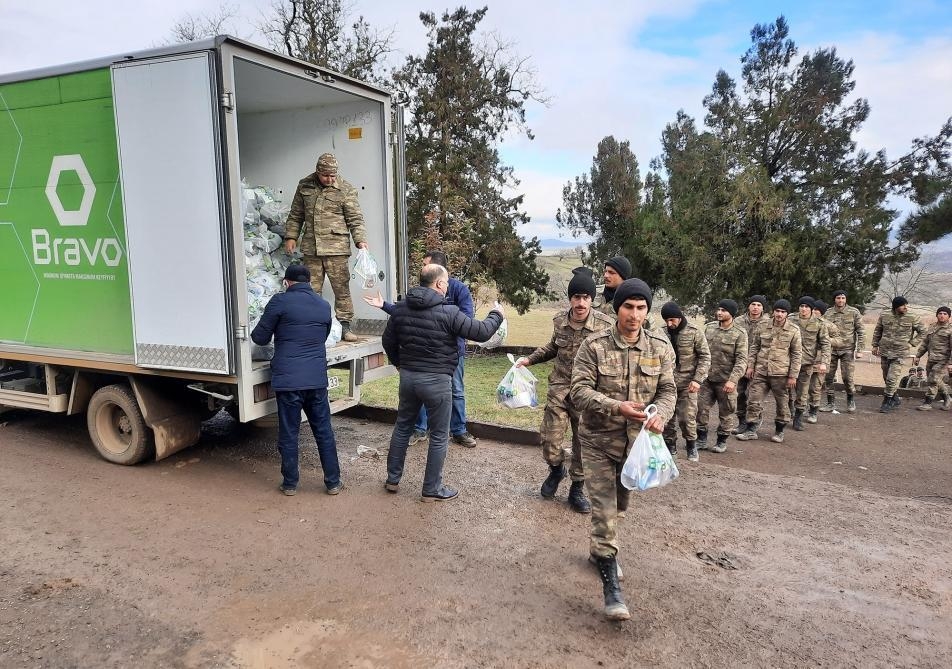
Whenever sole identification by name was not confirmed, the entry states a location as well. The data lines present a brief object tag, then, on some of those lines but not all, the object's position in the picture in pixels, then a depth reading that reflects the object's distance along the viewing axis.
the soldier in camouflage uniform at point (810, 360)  8.25
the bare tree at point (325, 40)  15.05
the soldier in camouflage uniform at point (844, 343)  9.57
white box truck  4.46
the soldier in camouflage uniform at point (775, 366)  7.35
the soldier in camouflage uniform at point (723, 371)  6.82
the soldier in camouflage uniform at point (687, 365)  6.32
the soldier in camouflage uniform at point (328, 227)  5.79
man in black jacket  4.63
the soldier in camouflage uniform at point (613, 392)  3.38
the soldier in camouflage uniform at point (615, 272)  4.82
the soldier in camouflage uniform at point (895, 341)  9.68
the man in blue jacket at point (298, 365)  4.66
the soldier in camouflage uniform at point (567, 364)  4.58
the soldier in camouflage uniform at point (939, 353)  9.52
